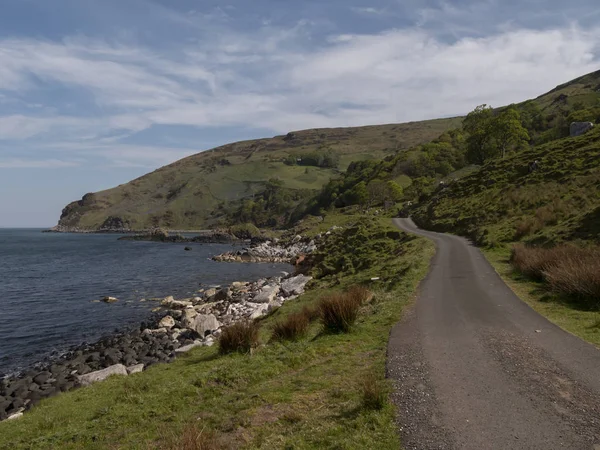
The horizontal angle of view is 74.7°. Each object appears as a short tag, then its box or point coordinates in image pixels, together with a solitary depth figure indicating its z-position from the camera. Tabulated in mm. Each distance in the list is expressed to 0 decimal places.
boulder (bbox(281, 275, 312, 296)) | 29797
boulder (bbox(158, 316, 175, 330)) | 25828
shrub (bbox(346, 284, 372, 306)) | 14409
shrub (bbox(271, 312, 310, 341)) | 13461
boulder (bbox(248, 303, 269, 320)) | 23969
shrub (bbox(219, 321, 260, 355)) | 13305
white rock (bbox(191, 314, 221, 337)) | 23156
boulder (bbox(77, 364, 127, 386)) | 15398
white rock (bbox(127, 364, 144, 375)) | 16489
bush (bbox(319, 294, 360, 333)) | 13023
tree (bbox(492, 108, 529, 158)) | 70250
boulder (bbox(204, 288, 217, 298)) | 35344
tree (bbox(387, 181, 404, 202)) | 93000
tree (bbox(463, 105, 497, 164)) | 76812
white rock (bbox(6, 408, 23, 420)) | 12237
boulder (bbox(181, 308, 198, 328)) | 26073
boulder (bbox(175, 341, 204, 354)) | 19039
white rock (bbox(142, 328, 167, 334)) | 24622
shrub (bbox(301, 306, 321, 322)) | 15206
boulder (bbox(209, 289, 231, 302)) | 33259
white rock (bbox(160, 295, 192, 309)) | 32219
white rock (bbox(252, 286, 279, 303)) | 29506
